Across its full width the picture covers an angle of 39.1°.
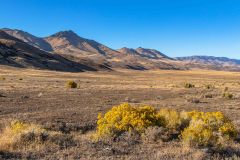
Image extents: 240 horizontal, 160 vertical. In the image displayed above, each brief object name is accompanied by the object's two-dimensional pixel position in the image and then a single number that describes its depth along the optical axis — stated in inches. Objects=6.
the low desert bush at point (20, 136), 394.0
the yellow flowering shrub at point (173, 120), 552.4
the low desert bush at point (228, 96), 1298.2
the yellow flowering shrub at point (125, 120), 485.1
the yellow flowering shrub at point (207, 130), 429.4
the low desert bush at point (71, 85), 1645.7
